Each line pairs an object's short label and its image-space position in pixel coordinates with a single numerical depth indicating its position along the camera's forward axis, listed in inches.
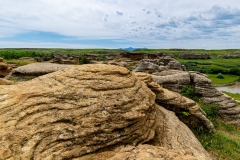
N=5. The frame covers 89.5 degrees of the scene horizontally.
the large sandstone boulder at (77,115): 184.4
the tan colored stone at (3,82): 318.7
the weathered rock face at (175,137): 292.3
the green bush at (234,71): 2424.2
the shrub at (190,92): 640.4
